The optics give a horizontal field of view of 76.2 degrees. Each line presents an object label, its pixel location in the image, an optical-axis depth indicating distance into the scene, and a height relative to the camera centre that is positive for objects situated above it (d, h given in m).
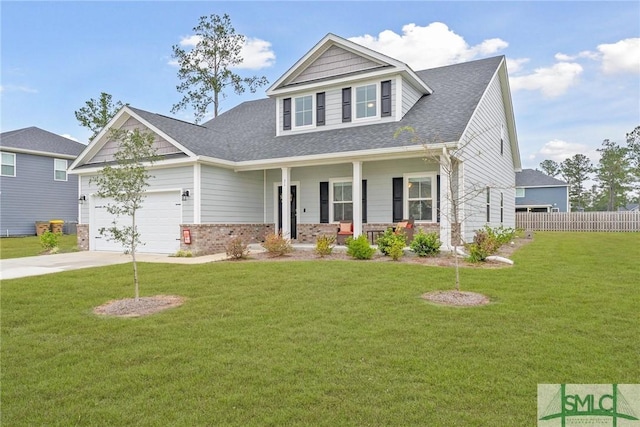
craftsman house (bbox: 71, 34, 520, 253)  12.57 +1.80
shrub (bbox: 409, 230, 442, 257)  10.54 -0.76
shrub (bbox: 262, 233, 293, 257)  11.32 -0.83
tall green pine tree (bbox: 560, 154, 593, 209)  47.31 +4.59
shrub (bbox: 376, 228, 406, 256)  10.22 -0.65
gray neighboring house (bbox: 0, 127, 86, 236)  22.25 +2.07
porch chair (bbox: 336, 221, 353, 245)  12.87 -0.51
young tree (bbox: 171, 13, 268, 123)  26.64 +9.94
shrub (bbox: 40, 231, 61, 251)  14.45 -0.82
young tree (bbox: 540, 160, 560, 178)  50.40 +6.01
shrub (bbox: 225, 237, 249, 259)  11.01 -0.89
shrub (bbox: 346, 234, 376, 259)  10.33 -0.84
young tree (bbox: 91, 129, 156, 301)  6.34 +0.70
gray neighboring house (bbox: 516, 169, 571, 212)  34.03 +1.78
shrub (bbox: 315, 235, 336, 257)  10.95 -0.83
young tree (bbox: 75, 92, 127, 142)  28.45 +7.29
